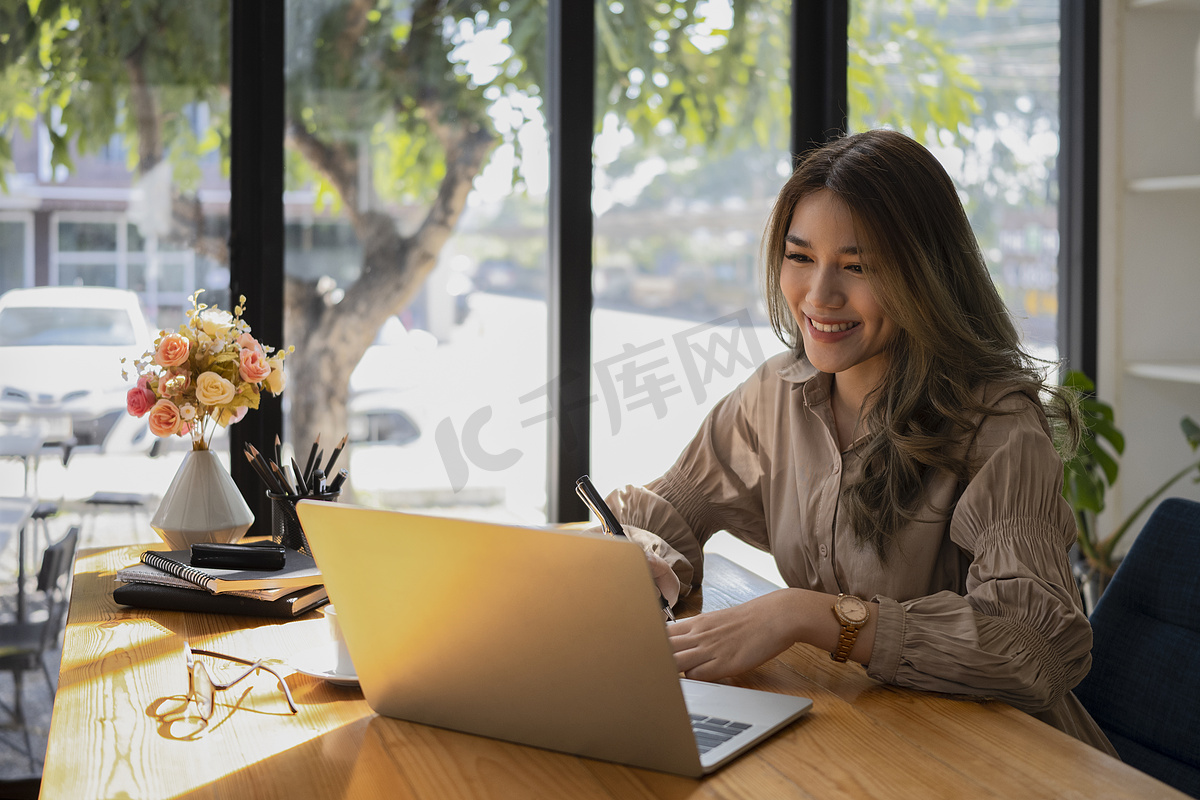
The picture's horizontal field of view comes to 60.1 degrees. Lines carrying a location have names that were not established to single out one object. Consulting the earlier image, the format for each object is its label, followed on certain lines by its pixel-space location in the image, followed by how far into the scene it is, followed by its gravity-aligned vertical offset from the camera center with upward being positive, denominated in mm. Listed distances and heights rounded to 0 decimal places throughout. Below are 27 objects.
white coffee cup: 1095 -287
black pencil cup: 1574 -206
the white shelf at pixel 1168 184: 2641 +554
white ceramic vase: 1607 -189
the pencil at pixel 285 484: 1574 -145
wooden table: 850 -323
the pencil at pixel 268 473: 1559 -127
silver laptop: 823 -210
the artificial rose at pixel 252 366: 1642 +36
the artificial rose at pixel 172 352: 1587 +56
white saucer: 1074 -297
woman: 1114 -110
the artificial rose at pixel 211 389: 1604 -1
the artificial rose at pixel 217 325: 1631 +101
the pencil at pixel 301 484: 1586 -148
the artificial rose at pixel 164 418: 1609 -47
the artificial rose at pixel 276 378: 1701 +17
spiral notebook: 1367 -252
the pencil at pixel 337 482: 1597 -145
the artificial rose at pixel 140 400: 1626 -19
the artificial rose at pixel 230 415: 1655 -44
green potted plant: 2670 -228
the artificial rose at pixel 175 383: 1620 +7
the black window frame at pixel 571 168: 2361 +548
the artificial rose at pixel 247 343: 1657 +73
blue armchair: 1312 -348
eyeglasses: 1002 -296
